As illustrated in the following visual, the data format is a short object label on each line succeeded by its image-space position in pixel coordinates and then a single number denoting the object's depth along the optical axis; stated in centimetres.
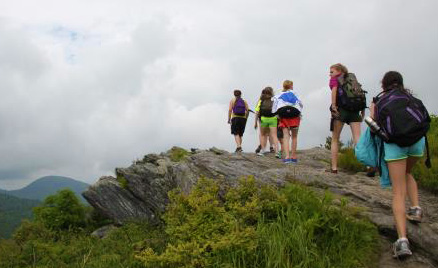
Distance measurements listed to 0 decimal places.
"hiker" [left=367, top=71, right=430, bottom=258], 564
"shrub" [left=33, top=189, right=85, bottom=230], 1819
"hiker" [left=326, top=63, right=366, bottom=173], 901
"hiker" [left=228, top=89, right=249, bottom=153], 1463
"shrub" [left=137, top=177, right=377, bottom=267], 559
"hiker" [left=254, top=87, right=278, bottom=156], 1340
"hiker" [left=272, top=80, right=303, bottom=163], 1109
